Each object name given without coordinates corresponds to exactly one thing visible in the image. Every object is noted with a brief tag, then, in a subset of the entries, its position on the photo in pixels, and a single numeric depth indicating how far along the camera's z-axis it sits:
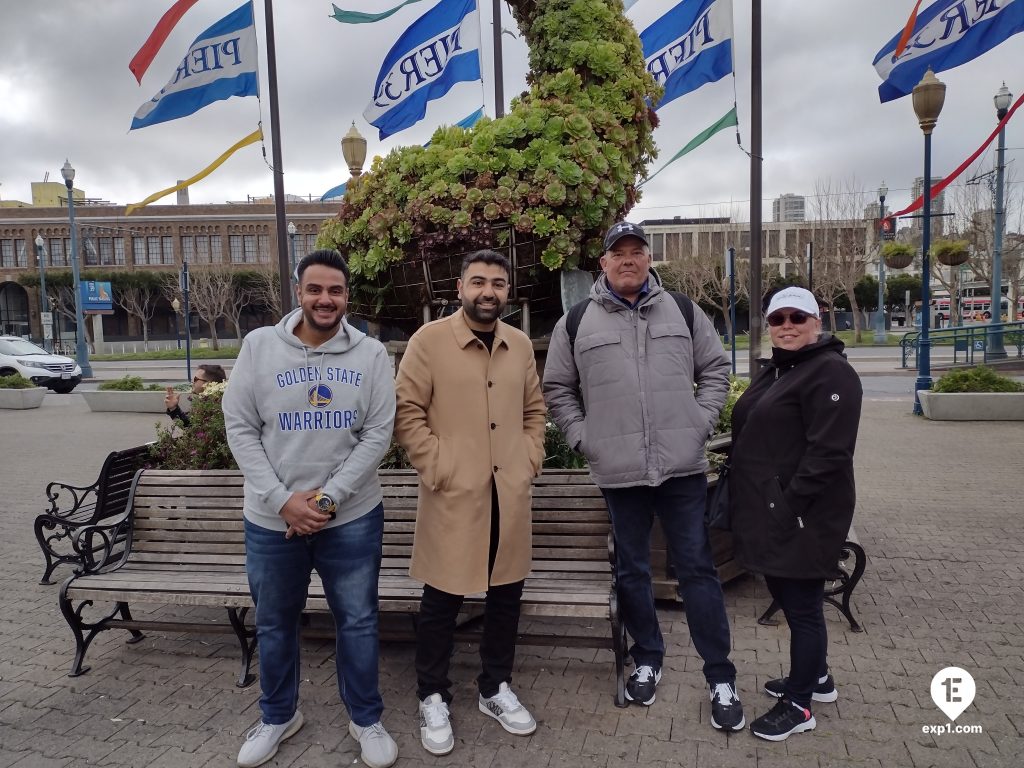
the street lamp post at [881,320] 33.75
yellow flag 8.06
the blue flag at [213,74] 8.17
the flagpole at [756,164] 7.04
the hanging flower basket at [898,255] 20.44
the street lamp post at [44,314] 30.01
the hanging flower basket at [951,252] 17.56
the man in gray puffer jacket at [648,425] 3.01
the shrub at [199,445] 4.90
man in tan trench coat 2.89
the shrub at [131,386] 15.27
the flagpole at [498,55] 9.64
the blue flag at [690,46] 7.11
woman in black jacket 2.66
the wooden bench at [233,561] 3.34
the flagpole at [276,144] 8.34
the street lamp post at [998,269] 18.72
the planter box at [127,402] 14.88
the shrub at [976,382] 10.95
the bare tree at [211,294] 44.44
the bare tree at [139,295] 49.88
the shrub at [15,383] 17.20
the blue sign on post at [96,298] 37.78
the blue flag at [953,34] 7.17
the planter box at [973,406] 10.66
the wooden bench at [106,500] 4.38
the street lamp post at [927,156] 9.50
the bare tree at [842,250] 35.31
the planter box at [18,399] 16.58
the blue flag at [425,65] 8.44
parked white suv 21.12
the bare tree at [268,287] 46.01
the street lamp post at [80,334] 25.96
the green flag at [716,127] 7.07
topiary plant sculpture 4.21
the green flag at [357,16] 8.45
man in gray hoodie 2.75
